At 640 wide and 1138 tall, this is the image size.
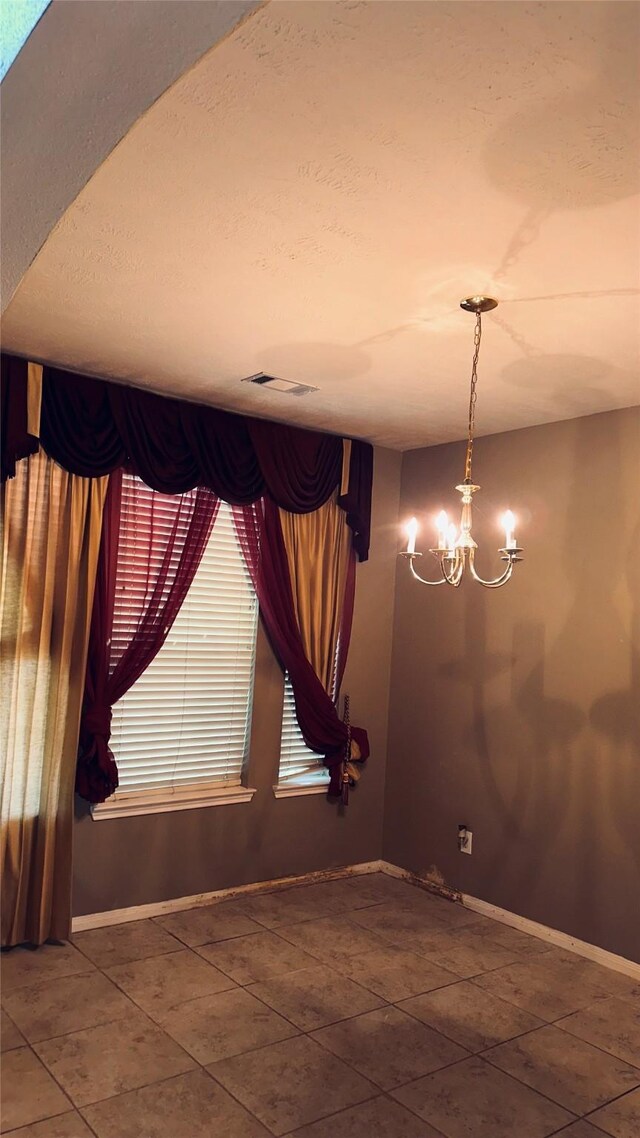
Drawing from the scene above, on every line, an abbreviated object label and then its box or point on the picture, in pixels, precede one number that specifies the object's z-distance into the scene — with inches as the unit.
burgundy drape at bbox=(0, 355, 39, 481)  147.6
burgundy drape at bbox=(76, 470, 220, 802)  158.6
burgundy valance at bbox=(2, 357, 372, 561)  155.7
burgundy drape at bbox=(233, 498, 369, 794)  184.5
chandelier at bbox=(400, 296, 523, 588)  112.6
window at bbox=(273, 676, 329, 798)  192.9
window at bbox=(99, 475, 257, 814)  169.6
